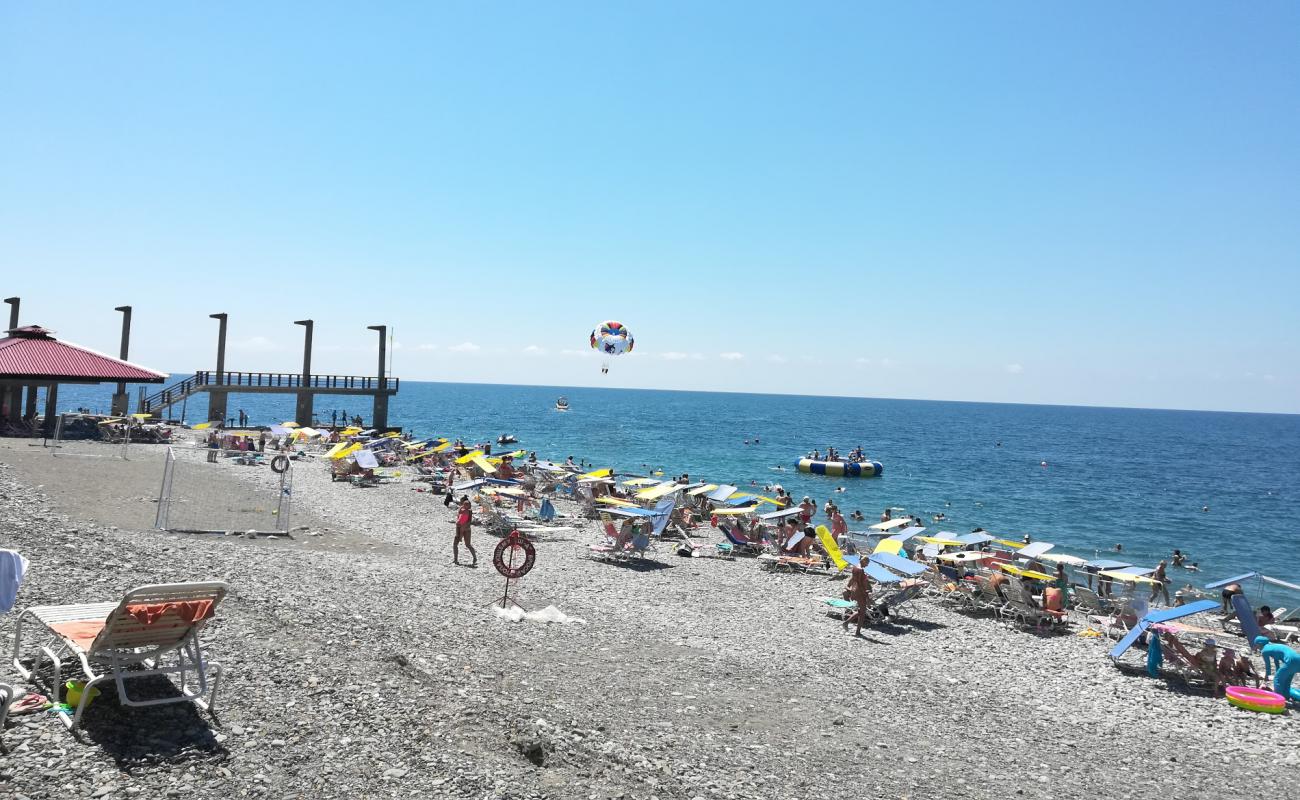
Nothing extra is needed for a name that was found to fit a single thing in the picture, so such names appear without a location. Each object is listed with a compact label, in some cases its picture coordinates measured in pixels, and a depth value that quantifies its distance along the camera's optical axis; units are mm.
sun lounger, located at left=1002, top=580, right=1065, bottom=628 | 15516
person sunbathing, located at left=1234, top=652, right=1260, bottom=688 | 12203
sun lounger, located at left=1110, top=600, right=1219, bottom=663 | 12164
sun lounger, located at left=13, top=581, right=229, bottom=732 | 5676
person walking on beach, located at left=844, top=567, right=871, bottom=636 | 13609
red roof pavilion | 28797
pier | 47156
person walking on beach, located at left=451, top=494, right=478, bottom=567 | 16234
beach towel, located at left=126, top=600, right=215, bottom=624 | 5746
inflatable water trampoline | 53531
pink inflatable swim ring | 11219
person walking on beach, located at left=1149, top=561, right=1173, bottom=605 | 21266
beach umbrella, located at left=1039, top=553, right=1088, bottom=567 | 20031
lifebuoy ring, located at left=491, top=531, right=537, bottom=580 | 12312
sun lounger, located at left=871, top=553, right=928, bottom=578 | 15711
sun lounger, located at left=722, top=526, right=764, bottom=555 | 22323
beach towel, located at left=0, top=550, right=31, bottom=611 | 5145
